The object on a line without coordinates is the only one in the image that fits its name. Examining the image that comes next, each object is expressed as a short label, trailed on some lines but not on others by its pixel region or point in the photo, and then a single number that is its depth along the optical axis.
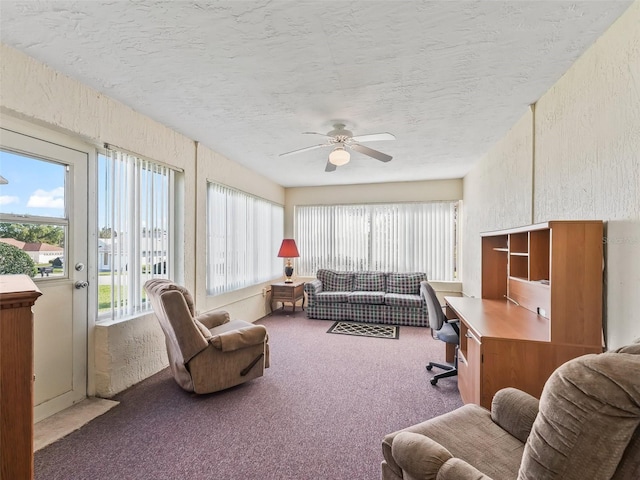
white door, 1.98
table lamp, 5.32
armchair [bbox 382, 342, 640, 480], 0.70
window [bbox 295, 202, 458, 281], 5.38
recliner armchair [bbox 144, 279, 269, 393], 2.31
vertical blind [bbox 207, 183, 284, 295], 3.90
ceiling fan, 2.74
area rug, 4.24
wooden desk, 1.66
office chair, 2.73
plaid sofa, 4.75
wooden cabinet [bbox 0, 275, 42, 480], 0.91
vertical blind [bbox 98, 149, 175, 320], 2.55
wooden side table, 5.23
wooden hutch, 1.65
